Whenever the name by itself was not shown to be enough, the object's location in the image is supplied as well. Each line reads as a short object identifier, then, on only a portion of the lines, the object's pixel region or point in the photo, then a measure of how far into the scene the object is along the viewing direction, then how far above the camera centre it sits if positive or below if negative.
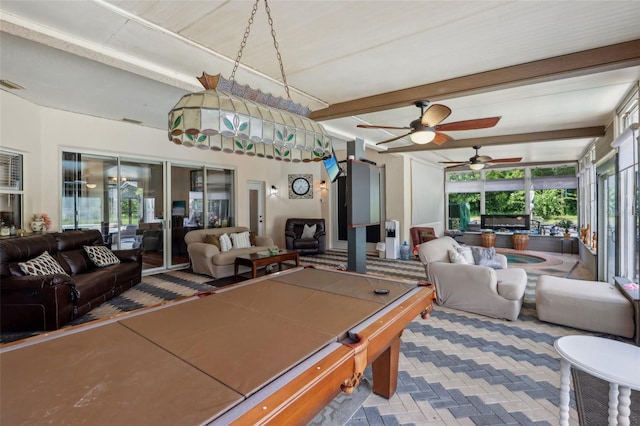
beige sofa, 5.54 -0.81
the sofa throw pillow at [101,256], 4.50 -0.67
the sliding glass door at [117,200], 5.02 +0.22
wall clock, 8.86 +0.73
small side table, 1.33 -0.72
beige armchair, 3.54 -0.93
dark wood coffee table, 4.98 -0.83
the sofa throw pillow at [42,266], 3.37 -0.63
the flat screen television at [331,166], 4.93 +0.76
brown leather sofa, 3.19 -0.86
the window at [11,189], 4.01 +0.32
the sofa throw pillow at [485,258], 4.57 -0.72
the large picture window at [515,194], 9.05 +0.57
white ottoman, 3.03 -1.01
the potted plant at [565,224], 8.56 -0.39
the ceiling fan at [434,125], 3.10 +0.99
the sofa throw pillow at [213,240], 6.01 -0.57
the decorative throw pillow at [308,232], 8.12 -0.56
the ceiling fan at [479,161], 5.67 +1.01
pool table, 0.93 -0.60
